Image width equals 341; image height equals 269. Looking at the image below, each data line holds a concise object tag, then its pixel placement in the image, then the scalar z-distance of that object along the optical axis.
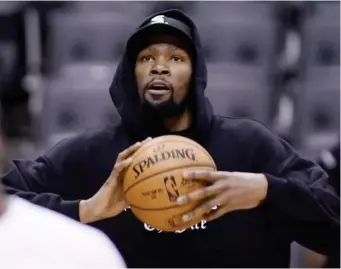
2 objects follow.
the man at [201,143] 7.19
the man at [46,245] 6.31
